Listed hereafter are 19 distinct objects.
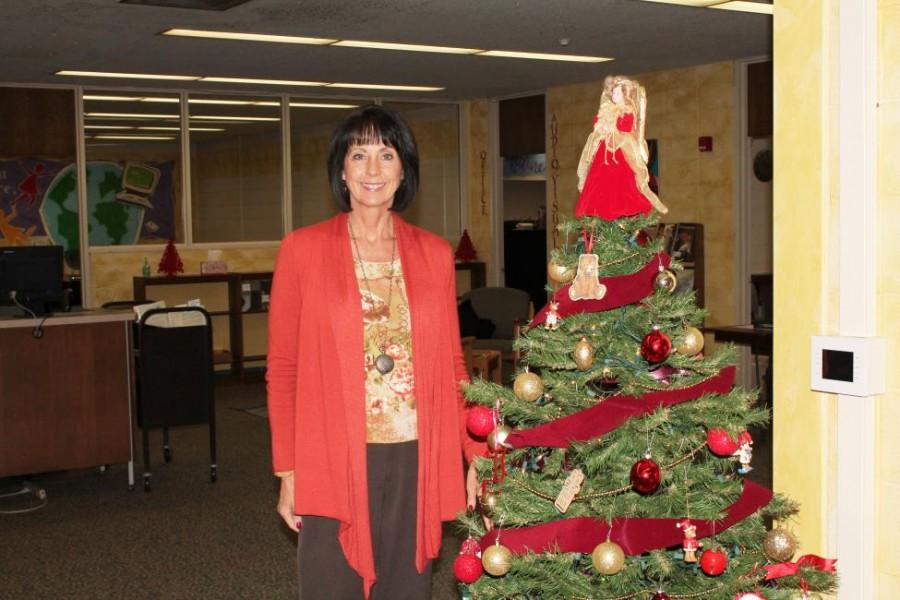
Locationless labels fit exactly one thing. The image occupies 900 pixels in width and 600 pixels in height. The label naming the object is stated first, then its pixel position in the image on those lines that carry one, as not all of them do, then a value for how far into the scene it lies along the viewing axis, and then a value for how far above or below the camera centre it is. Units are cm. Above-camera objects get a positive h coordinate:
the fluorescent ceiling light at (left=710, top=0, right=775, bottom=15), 609 +135
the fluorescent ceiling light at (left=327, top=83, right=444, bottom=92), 985 +150
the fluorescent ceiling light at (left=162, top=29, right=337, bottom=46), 684 +140
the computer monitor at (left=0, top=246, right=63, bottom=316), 570 -12
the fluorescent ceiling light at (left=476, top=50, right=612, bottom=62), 798 +143
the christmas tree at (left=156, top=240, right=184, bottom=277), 968 -9
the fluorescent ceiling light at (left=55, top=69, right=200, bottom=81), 861 +145
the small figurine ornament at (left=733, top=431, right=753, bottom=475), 234 -45
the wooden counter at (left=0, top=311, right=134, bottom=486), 562 -74
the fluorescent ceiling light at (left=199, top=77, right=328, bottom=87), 926 +148
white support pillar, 250 -6
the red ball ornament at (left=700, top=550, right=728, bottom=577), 225 -67
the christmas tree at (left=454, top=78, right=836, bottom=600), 229 -42
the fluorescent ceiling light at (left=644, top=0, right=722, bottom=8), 604 +135
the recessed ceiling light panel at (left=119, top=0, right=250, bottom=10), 582 +135
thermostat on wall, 250 -29
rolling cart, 587 -65
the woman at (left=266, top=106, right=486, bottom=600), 246 -33
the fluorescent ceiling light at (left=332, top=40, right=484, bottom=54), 743 +142
